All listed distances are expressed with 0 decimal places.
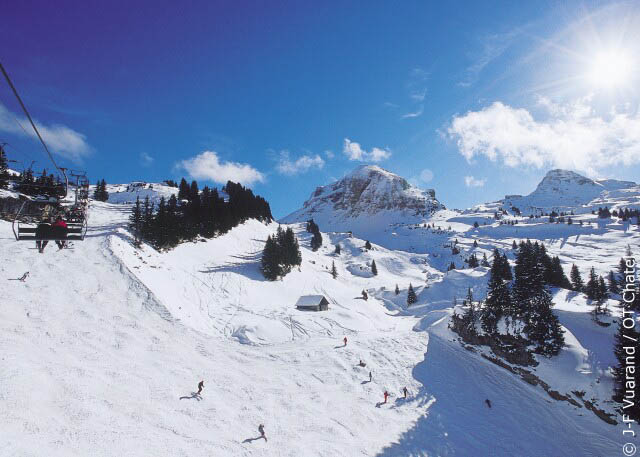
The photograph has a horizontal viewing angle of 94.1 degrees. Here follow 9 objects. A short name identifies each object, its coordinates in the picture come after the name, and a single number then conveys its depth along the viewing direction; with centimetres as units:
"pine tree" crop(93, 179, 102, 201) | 10638
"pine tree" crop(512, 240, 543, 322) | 4426
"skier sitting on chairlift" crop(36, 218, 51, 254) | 1569
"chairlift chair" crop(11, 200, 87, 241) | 1550
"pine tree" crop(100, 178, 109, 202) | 10781
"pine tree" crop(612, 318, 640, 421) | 2709
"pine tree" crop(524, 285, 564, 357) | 3969
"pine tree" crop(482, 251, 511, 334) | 4711
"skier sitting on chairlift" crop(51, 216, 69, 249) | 1586
